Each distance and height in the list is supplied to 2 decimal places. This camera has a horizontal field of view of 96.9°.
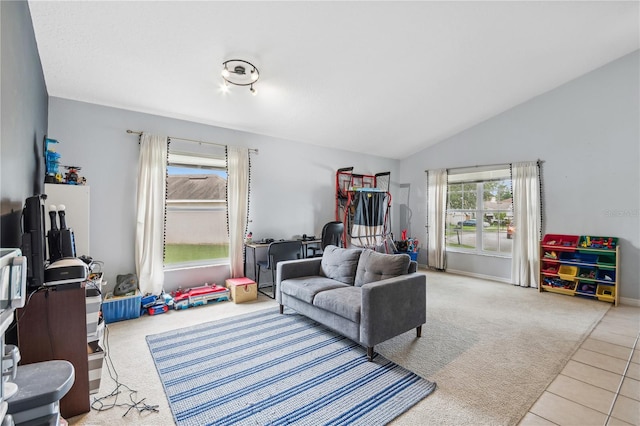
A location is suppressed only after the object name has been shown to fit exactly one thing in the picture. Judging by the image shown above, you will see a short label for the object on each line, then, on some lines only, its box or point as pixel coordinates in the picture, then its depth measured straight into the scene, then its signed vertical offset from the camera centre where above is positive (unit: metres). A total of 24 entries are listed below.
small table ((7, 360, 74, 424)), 1.20 -0.77
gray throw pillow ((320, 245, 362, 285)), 3.30 -0.55
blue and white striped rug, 1.79 -1.21
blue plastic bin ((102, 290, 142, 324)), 3.19 -1.03
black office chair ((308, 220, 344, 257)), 4.99 -0.31
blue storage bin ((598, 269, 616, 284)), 3.98 -0.80
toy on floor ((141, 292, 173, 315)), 3.46 -1.07
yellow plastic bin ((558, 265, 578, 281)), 4.23 -0.81
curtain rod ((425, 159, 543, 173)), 4.76 +1.00
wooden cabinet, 1.71 -0.72
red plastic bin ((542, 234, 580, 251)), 4.34 -0.36
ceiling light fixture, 2.89 +1.57
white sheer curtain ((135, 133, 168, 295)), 3.59 +0.07
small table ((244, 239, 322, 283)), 4.30 -0.44
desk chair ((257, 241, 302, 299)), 4.01 -0.51
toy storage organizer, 4.01 -0.71
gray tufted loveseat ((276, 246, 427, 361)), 2.41 -0.73
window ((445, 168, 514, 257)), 5.23 +0.13
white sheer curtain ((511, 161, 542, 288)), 4.75 -0.07
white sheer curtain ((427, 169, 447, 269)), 5.93 +0.06
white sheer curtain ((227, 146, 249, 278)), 4.26 +0.20
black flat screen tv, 1.63 -0.12
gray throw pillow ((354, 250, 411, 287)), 2.89 -0.50
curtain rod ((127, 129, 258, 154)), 3.59 +1.10
